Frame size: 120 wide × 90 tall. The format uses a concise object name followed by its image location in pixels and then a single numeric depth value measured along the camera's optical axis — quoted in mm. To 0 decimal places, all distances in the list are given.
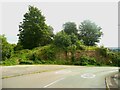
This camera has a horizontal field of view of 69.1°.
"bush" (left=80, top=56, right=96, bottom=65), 16525
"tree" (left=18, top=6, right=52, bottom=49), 18564
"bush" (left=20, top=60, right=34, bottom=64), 14642
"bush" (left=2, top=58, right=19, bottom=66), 13177
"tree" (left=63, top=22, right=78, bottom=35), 20503
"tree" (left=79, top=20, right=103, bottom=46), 20598
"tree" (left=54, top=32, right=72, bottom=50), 16641
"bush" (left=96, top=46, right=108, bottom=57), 17288
